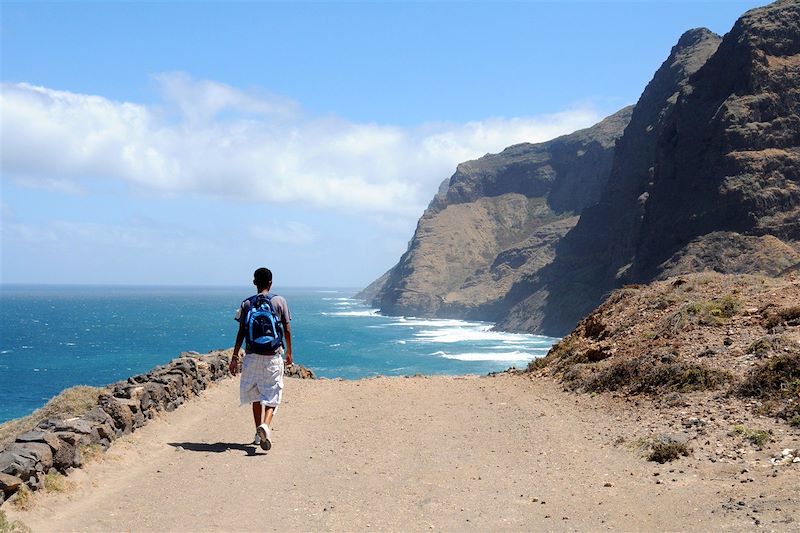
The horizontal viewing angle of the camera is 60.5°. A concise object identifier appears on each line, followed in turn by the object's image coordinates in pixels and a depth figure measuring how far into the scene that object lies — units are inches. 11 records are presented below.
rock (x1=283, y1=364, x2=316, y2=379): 919.8
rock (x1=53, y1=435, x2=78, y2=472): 330.6
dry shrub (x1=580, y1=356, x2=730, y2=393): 510.9
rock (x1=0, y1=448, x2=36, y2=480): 290.6
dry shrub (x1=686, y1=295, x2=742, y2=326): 640.4
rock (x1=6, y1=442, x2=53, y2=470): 310.5
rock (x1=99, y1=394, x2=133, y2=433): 434.9
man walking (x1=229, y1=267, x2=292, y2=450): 396.8
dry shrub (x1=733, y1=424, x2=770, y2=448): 375.9
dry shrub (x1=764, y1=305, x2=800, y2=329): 570.3
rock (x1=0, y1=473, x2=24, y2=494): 278.5
